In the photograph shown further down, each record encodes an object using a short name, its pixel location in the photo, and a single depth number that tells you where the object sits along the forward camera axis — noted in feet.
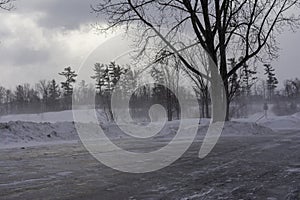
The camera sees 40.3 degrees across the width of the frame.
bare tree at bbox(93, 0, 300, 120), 84.33
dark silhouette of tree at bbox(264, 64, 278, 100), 309.83
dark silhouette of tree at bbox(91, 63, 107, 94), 202.18
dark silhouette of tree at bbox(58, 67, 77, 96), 289.94
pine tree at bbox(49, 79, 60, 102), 384.47
